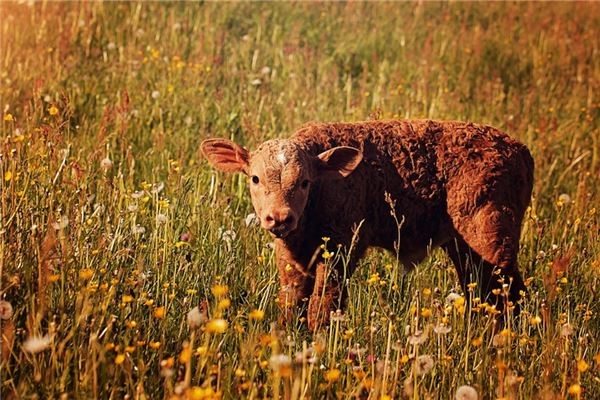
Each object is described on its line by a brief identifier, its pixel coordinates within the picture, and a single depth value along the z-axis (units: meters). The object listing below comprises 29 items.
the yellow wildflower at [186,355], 5.94
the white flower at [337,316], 7.38
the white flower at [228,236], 10.28
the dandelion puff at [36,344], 6.26
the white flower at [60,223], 8.02
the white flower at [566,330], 7.69
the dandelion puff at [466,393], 7.04
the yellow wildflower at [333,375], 6.43
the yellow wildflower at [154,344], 6.77
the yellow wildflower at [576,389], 6.57
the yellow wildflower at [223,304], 6.25
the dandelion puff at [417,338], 6.96
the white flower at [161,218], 9.69
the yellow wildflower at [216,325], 6.05
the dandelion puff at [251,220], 10.84
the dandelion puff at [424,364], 7.03
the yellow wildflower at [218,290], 6.30
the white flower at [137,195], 9.95
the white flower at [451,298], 8.90
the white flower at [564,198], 13.22
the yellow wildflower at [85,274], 7.12
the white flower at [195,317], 6.70
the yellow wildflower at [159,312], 6.71
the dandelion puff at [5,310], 6.94
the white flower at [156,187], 10.30
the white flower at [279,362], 6.25
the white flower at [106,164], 11.49
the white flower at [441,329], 7.48
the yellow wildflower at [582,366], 6.67
